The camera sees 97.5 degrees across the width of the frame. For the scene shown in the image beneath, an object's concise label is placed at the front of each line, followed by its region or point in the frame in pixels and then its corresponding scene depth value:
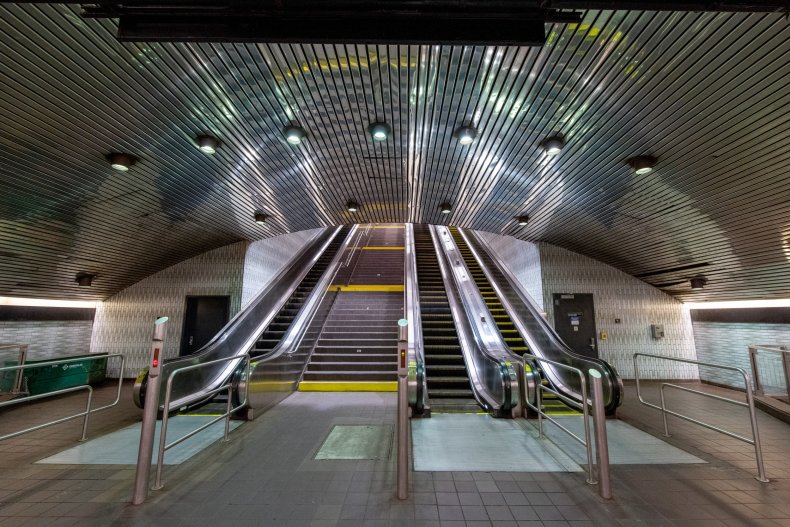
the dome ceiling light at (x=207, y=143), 3.89
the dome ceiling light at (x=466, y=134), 3.97
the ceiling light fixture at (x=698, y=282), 6.70
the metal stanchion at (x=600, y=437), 2.64
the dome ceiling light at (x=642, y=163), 3.93
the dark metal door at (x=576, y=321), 7.98
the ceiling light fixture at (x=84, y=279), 6.57
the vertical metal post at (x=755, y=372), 6.02
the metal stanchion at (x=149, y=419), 2.58
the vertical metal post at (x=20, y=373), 5.80
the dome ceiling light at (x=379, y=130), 3.88
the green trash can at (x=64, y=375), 6.23
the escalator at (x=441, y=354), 5.46
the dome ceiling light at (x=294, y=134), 3.93
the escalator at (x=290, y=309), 7.09
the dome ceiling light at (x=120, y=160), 3.87
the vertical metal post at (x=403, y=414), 2.61
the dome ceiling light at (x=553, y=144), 3.95
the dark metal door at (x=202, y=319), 8.01
